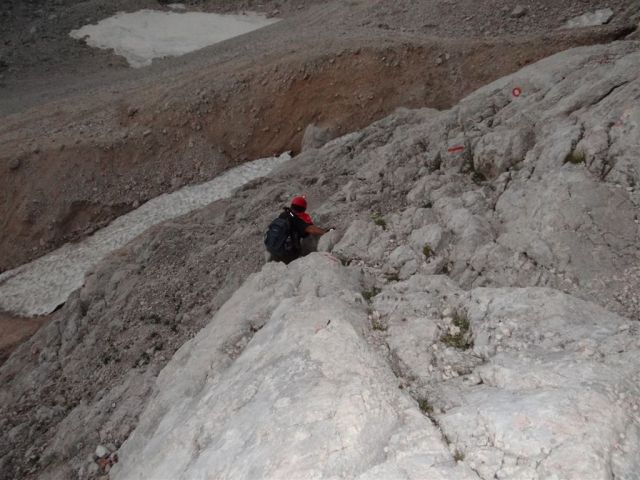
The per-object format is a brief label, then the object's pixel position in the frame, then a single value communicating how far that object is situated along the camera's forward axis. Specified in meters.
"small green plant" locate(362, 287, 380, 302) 8.37
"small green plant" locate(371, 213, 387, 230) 10.52
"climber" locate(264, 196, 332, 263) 10.45
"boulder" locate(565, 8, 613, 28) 20.86
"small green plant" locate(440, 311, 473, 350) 6.83
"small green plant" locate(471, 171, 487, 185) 10.72
